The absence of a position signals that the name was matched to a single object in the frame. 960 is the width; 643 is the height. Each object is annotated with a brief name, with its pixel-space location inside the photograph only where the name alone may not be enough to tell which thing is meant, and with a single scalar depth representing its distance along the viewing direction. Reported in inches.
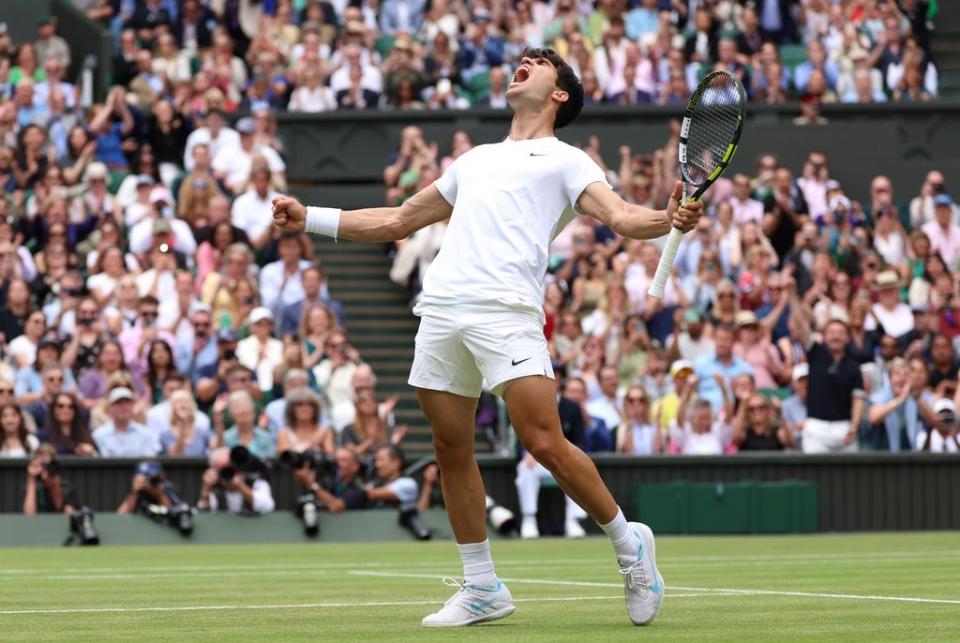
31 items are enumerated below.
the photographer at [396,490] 691.4
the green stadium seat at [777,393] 768.9
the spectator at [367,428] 713.6
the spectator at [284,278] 798.5
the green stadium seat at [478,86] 974.4
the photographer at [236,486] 676.7
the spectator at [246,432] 692.7
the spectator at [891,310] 799.1
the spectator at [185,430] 706.8
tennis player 280.5
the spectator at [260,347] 755.4
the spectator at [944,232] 855.7
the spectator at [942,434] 754.2
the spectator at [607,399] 758.5
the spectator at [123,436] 702.5
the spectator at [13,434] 687.1
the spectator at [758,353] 773.3
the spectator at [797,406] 758.5
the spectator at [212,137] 880.9
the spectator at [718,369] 749.9
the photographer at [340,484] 689.6
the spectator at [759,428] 741.9
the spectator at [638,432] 744.3
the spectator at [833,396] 740.0
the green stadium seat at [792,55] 1008.9
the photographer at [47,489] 667.4
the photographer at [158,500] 665.6
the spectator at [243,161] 871.7
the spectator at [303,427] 697.6
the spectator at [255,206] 840.9
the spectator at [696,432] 741.3
